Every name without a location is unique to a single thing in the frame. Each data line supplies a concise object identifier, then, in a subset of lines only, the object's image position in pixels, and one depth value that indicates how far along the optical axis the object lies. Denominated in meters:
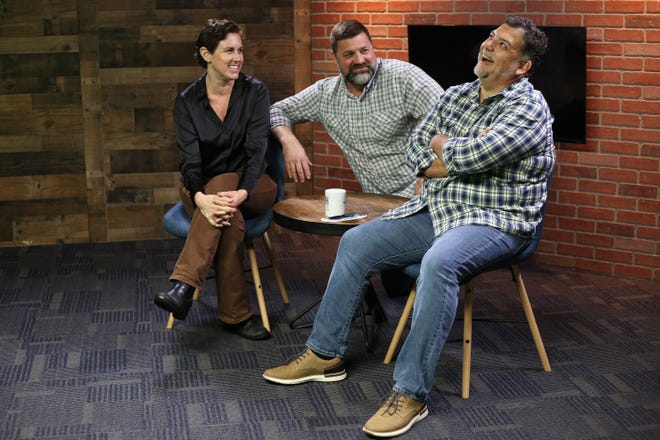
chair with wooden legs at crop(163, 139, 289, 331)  4.10
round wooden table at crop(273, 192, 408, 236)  3.59
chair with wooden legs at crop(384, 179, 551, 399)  3.44
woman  3.88
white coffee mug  3.64
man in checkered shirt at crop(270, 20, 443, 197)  4.09
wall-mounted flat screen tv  4.79
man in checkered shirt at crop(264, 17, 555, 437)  3.18
